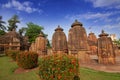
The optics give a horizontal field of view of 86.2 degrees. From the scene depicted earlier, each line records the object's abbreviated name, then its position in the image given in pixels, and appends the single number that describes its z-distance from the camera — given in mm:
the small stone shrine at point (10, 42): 20386
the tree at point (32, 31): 31617
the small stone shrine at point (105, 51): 7476
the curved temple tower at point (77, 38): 7950
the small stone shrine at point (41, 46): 14664
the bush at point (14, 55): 10810
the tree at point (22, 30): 34110
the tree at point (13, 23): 32778
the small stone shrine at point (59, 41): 9742
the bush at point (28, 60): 6771
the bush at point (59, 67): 2808
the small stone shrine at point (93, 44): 17888
